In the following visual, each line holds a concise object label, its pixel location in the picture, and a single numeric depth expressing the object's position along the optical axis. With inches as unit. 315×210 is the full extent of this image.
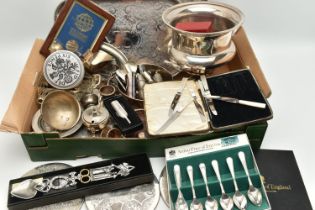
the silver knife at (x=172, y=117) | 42.3
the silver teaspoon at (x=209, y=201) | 38.8
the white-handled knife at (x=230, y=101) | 43.2
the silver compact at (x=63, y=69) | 47.4
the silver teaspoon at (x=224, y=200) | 38.6
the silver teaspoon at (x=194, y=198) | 38.8
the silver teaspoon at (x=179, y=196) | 38.8
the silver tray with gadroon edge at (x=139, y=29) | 54.5
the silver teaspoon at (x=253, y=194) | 38.5
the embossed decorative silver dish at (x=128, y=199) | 40.5
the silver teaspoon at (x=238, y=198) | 38.4
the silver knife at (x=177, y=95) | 44.3
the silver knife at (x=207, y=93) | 43.5
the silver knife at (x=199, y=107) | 43.2
